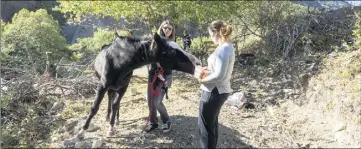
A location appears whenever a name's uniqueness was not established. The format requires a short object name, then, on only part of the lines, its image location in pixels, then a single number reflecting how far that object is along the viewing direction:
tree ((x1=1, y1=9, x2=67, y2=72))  12.55
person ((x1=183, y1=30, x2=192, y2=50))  7.02
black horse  4.05
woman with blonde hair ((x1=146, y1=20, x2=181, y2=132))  4.59
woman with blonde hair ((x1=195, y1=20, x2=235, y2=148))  3.55
